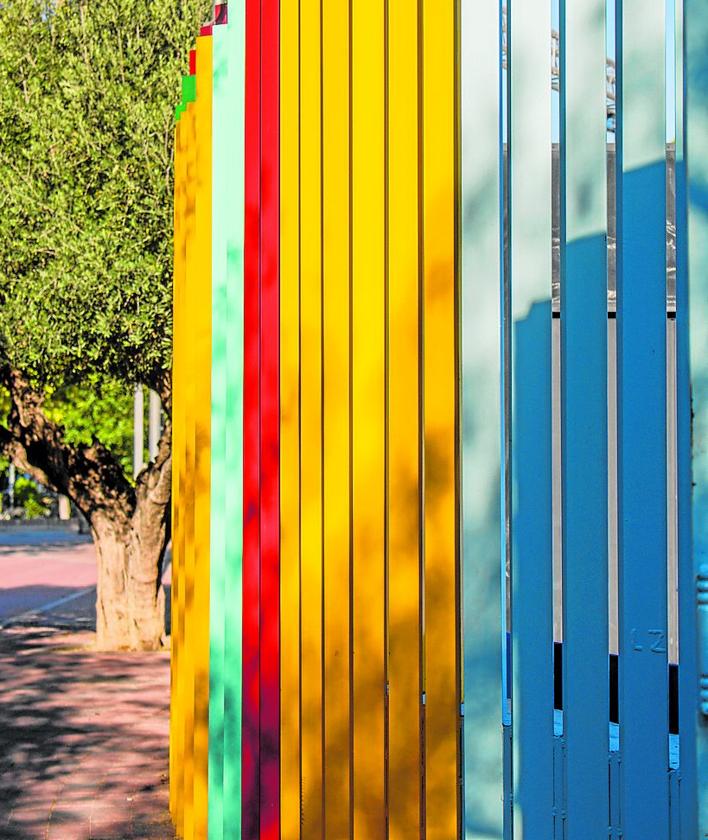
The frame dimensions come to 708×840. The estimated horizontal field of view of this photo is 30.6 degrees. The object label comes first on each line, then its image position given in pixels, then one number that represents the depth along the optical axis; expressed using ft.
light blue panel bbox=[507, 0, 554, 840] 9.19
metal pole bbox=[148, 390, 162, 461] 74.69
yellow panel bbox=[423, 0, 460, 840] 10.34
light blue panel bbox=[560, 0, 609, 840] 8.77
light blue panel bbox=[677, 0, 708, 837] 7.68
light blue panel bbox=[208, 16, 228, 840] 16.07
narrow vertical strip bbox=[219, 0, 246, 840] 15.38
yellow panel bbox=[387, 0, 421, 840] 10.87
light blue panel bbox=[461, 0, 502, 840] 9.71
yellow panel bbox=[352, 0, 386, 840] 11.46
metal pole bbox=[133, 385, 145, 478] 67.51
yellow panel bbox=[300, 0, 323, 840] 12.57
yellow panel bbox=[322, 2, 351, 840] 12.03
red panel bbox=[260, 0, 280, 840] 13.85
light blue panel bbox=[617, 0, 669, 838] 8.27
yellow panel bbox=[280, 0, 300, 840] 13.19
